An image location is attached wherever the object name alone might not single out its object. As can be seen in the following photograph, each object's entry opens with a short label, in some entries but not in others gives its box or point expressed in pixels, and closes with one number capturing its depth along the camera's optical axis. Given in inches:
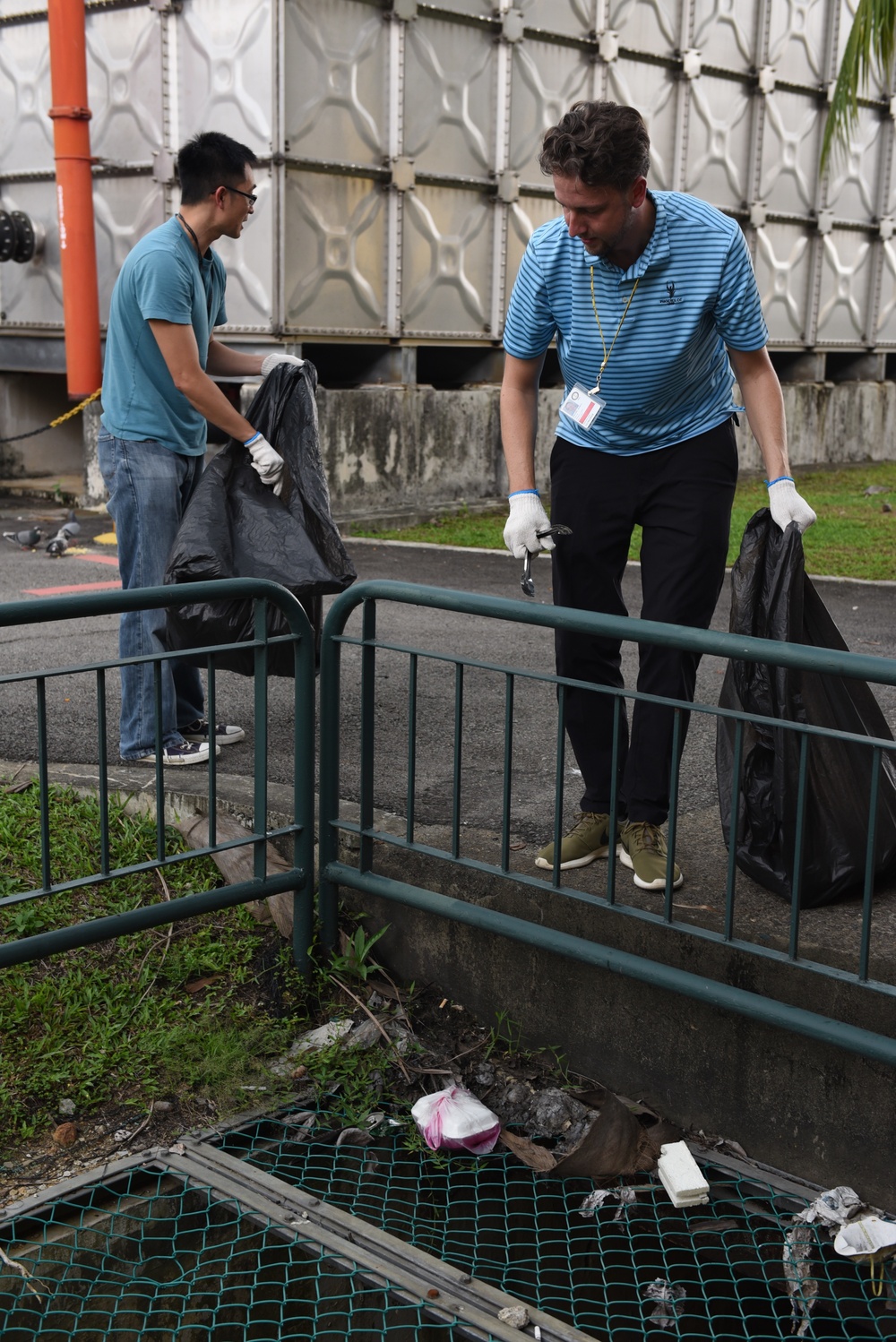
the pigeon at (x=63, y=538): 344.2
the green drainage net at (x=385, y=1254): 107.0
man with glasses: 166.6
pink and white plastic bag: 127.0
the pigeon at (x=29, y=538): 352.8
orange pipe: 380.2
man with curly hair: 129.3
